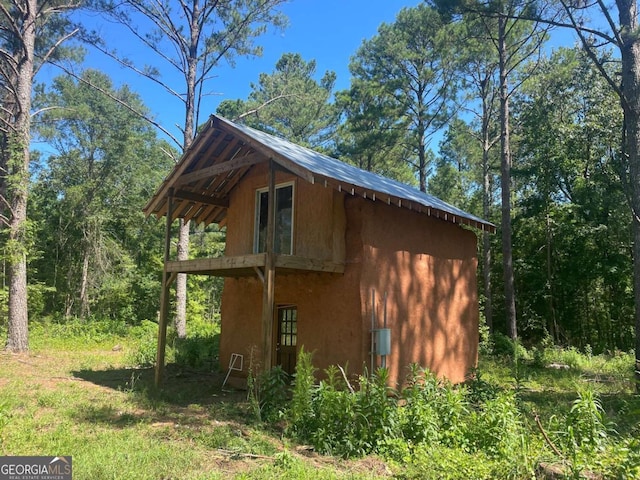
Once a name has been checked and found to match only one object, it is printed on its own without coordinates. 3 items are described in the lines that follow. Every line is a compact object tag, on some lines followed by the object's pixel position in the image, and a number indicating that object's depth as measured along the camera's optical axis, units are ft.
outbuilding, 28.66
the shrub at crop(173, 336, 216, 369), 44.88
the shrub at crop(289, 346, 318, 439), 21.77
